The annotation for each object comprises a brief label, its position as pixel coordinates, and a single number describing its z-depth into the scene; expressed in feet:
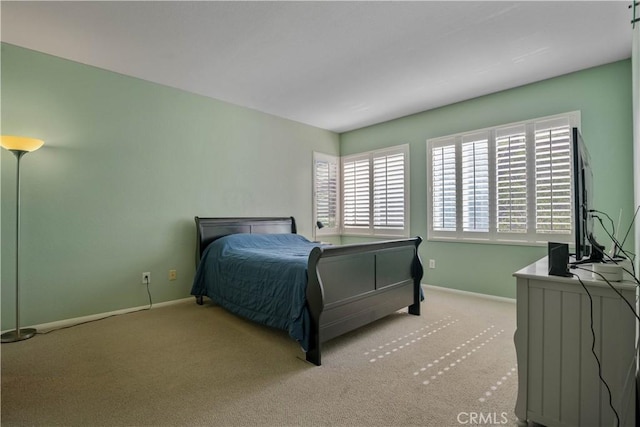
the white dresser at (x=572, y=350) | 4.25
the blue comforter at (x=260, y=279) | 7.52
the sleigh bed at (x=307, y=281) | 7.32
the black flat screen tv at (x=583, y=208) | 4.96
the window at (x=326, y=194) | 17.06
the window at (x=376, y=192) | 15.38
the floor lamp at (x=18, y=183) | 8.05
